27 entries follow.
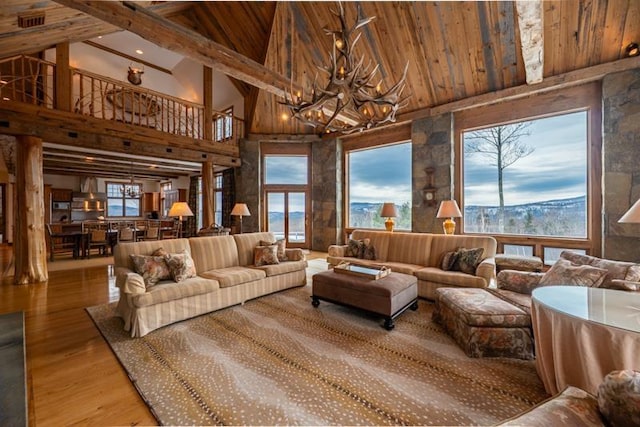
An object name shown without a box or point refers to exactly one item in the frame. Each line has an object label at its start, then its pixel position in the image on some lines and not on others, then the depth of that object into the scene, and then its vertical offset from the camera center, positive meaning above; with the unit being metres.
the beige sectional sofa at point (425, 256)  3.55 -0.74
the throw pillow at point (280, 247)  4.55 -0.60
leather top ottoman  2.96 -0.95
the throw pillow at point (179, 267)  3.30 -0.66
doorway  8.48 +0.65
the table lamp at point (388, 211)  5.43 +0.01
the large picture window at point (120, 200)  12.06 +0.66
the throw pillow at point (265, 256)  4.23 -0.68
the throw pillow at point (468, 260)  3.72 -0.69
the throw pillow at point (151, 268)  3.13 -0.64
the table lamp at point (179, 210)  5.44 +0.08
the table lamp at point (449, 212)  4.76 -0.02
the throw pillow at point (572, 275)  2.33 -0.59
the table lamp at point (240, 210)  6.50 +0.08
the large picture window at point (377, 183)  7.02 +0.78
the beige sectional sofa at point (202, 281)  2.86 -0.86
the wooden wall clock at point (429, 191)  6.18 +0.47
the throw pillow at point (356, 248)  4.82 -0.65
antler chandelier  2.98 +1.44
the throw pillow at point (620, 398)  1.06 -0.77
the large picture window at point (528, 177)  4.80 +0.64
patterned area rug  1.75 -1.29
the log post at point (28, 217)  4.76 -0.03
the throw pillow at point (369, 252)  4.79 -0.72
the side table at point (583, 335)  1.54 -0.78
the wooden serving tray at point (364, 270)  3.31 -0.76
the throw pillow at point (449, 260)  3.92 -0.72
